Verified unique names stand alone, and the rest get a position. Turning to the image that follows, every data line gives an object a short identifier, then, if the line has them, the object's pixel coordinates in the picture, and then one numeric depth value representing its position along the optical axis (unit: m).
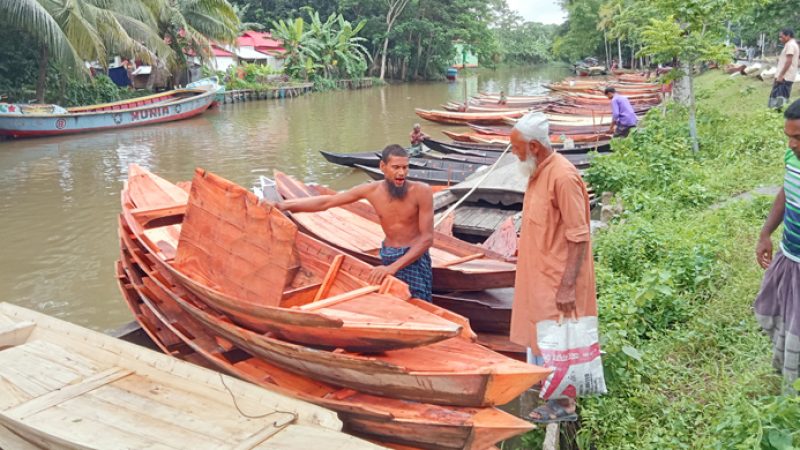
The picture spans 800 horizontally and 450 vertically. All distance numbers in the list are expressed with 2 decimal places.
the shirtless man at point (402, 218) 4.16
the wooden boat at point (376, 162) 11.09
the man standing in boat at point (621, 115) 11.54
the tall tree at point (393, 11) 39.88
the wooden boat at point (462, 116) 19.44
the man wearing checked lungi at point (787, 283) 2.86
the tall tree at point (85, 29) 16.78
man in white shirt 9.55
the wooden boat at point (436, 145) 13.40
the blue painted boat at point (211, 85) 25.41
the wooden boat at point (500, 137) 13.79
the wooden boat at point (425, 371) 3.02
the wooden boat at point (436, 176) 10.12
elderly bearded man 3.16
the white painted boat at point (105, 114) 18.14
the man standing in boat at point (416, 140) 12.83
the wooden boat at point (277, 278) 3.30
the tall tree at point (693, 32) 9.10
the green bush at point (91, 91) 22.64
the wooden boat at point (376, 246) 4.55
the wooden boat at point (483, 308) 4.57
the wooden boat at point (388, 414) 3.07
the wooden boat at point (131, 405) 3.05
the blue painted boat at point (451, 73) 47.28
